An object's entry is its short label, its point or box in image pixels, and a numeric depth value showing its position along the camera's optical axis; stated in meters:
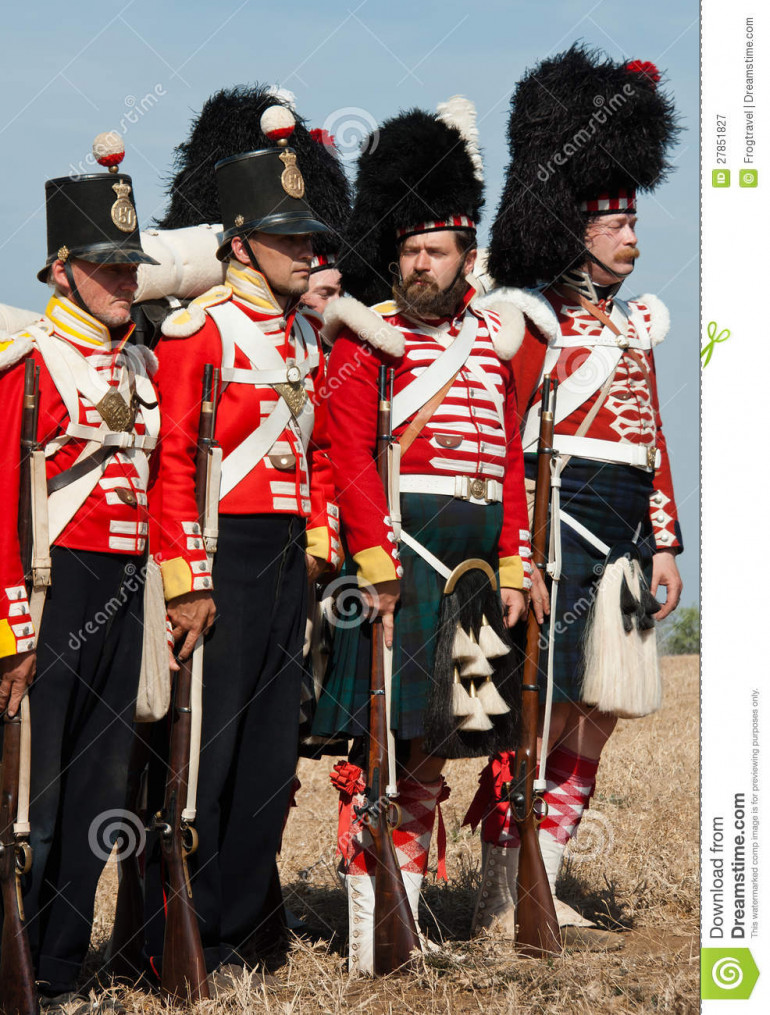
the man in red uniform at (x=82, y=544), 9.11
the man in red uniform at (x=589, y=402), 11.41
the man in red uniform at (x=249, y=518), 9.84
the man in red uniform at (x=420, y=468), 10.37
